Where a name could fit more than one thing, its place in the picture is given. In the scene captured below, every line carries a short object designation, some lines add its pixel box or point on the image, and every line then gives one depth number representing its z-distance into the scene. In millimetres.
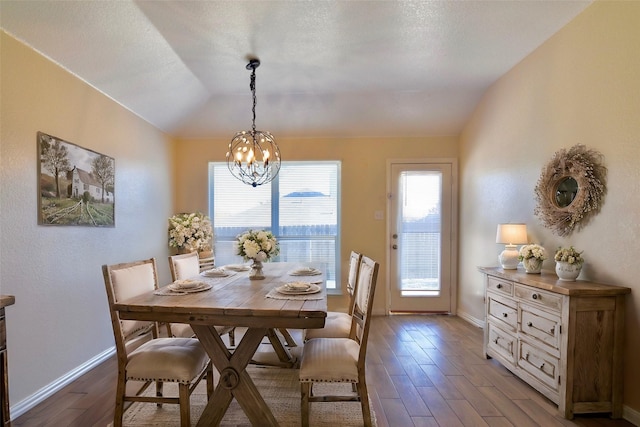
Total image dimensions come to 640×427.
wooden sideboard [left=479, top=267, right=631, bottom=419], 1979
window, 4352
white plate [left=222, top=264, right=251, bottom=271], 2816
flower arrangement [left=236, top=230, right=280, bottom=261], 2291
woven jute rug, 1936
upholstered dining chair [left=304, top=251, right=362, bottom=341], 2271
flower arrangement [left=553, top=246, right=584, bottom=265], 2154
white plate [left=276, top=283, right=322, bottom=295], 1882
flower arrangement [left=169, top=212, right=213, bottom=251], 3666
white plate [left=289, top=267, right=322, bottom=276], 2560
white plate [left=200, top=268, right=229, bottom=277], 2501
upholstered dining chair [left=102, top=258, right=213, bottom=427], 1691
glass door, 4230
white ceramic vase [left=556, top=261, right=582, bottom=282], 2158
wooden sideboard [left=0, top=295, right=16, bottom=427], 1429
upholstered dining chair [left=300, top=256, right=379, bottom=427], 1726
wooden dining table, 1563
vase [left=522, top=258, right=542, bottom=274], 2508
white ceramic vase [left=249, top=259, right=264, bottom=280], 2441
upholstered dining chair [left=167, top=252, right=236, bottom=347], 2369
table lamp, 2762
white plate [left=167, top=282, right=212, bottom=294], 1929
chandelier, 2705
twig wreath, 2195
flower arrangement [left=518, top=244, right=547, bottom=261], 2490
